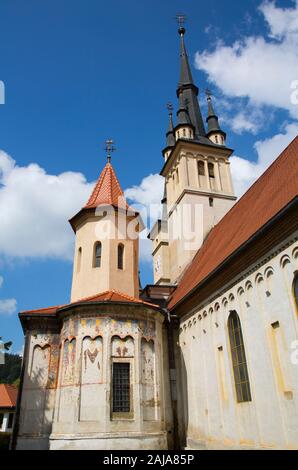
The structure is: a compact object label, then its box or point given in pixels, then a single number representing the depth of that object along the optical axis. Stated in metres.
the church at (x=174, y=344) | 10.39
